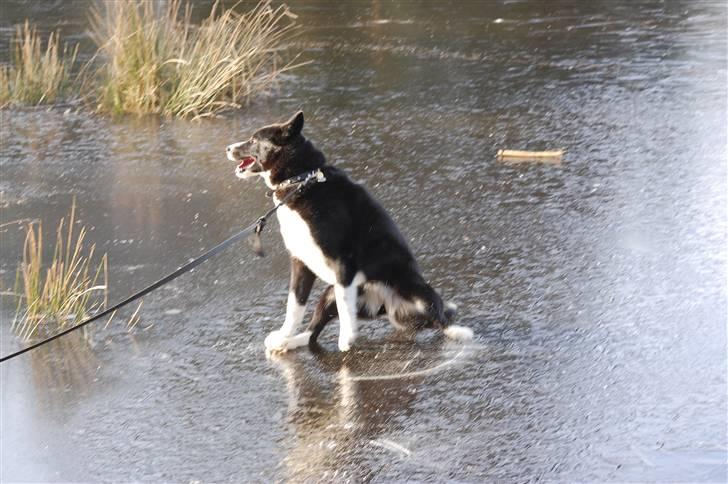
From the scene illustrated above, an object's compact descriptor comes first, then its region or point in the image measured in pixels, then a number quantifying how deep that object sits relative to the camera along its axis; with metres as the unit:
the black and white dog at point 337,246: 11.16
